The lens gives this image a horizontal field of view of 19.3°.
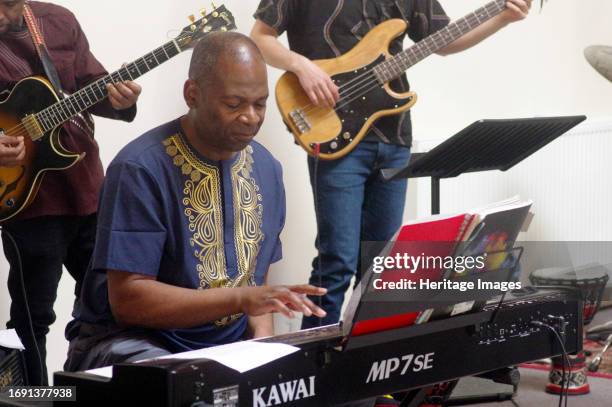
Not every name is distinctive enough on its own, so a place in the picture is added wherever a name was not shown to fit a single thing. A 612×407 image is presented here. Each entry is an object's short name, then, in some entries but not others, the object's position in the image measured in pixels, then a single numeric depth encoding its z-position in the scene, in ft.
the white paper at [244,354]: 8.97
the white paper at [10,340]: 12.98
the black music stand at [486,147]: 16.01
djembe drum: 23.88
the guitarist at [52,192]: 17.40
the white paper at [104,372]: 9.22
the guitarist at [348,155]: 18.92
